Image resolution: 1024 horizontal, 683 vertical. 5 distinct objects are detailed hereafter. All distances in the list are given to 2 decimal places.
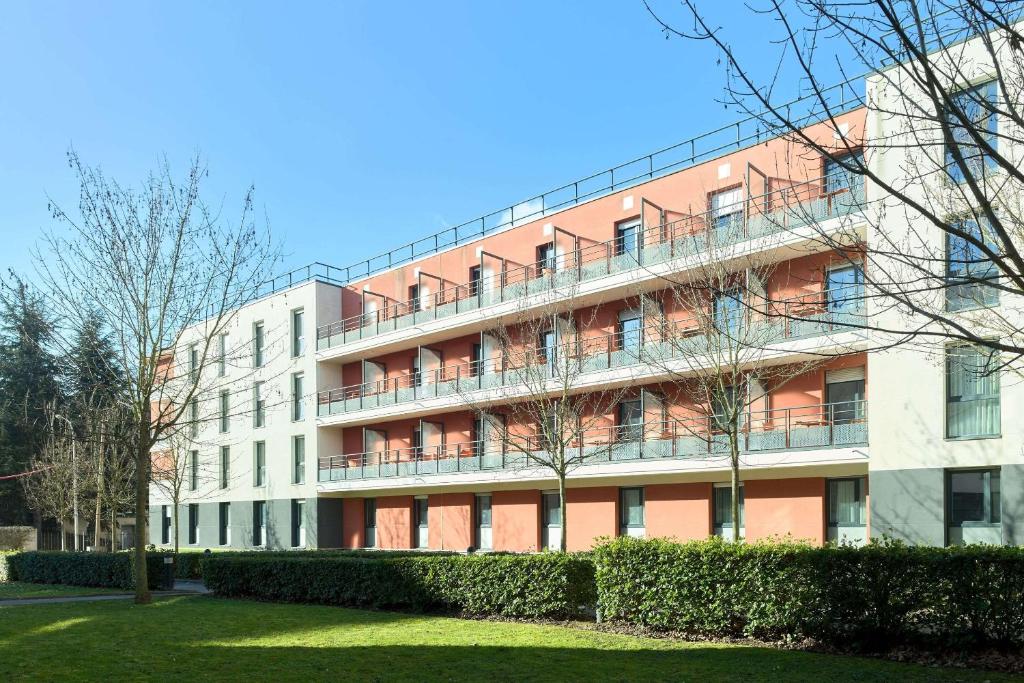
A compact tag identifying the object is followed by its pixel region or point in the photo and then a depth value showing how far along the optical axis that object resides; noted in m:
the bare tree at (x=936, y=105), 5.93
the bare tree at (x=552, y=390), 25.33
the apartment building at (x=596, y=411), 21.67
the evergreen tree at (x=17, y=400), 51.75
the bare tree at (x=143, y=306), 19.77
